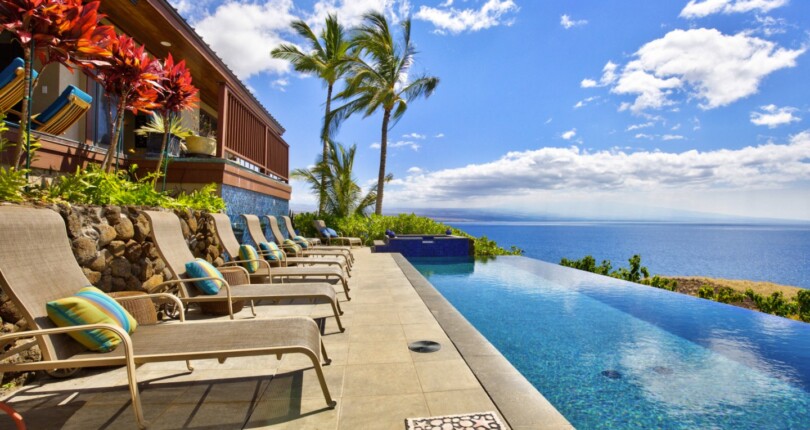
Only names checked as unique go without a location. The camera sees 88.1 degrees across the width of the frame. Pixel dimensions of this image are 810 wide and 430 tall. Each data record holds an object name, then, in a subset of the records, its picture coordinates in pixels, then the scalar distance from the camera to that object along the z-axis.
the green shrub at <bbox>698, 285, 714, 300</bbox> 8.20
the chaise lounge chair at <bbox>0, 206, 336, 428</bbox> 2.03
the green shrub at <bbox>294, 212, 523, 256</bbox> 15.02
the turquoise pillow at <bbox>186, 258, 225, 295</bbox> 3.72
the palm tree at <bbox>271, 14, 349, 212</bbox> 17.45
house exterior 5.93
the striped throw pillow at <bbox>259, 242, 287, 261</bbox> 5.90
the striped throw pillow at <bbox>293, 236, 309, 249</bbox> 8.91
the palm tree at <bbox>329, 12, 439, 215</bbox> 16.23
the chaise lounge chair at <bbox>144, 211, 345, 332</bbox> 3.53
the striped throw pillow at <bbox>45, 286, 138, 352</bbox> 2.18
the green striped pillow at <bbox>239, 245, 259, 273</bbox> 5.08
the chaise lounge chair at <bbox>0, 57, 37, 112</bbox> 4.63
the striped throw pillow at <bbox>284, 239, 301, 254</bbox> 7.57
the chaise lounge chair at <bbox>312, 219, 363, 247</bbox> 12.49
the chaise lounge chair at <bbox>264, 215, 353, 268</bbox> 7.73
